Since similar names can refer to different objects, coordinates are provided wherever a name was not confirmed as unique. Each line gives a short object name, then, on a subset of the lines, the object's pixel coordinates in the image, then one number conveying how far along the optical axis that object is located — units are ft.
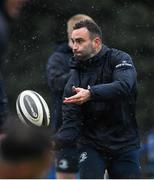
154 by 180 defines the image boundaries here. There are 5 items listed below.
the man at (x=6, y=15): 39.93
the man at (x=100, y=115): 53.11
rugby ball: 56.24
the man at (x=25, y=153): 29.32
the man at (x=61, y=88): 55.21
